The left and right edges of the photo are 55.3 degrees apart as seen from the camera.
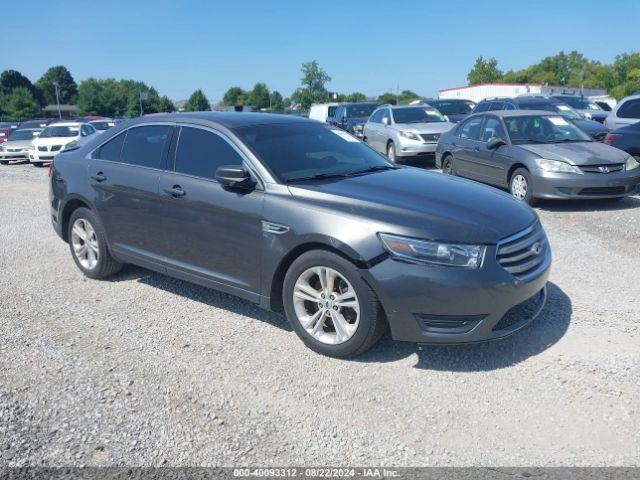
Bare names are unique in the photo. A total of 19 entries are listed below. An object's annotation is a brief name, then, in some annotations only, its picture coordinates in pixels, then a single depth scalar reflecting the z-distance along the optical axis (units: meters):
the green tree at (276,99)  123.75
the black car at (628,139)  10.34
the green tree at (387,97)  127.94
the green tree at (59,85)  137.75
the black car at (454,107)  20.95
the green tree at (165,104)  89.81
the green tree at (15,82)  125.97
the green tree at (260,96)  127.50
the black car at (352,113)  21.44
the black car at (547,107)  14.66
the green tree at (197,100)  101.25
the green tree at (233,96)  139.50
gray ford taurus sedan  3.76
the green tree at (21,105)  91.56
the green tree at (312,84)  69.56
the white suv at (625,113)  12.09
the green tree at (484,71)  93.56
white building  61.03
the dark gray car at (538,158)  8.84
